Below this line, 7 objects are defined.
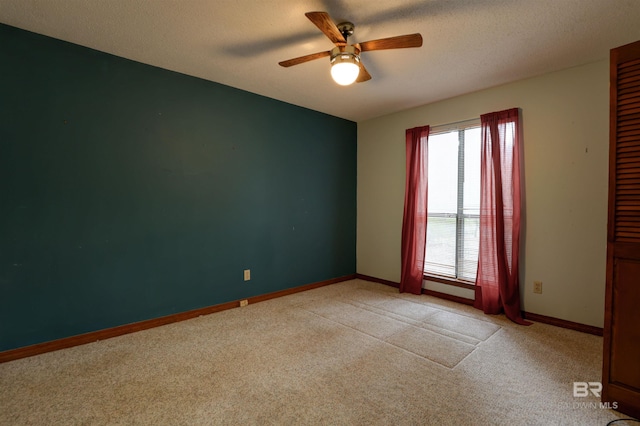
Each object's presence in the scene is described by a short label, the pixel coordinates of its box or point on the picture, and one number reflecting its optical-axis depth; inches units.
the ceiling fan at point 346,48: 73.6
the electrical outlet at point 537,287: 117.1
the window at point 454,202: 136.9
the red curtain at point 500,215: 120.0
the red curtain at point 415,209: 150.7
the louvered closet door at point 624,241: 63.6
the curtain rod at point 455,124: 135.4
